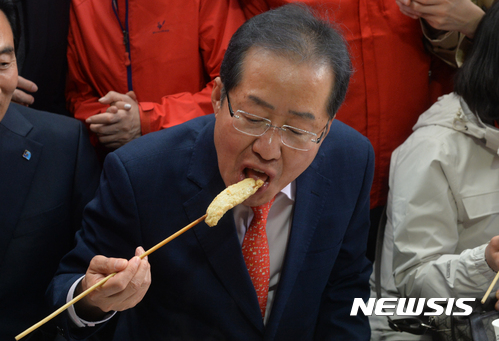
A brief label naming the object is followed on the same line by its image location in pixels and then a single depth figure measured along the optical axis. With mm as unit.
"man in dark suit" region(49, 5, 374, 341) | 1693
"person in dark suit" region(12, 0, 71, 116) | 2611
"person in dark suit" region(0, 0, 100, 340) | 2352
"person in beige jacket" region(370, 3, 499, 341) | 2477
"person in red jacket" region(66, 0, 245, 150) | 2727
